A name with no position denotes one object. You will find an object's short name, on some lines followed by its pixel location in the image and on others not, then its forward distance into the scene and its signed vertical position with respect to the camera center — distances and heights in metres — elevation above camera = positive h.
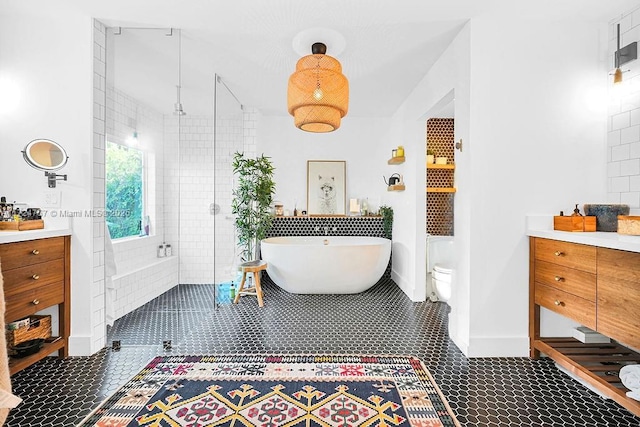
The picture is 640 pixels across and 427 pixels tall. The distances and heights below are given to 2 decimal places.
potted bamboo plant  4.12 +0.12
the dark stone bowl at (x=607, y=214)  2.37 +0.00
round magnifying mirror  2.50 +0.42
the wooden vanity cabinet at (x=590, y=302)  1.78 -0.55
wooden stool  3.88 -0.76
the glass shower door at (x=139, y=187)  2.71 +0.20
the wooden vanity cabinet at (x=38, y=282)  2.10 -0.49
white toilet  4.04 -0.56
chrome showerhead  2.99 +0.93
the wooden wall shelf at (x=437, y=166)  4.49 +0.64
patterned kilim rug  1.77 -1.09
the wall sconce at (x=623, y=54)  2.38 +1.17
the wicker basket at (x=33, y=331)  2.20 -0.84
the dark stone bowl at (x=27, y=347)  2.20 -0.92
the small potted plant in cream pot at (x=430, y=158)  4.53 +0.75
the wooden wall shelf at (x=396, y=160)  4.48 +0.72
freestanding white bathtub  4.13 -0.68
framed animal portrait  5.45 +0.42
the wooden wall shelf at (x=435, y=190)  4.24 +0.30
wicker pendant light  2.39 +0.88
